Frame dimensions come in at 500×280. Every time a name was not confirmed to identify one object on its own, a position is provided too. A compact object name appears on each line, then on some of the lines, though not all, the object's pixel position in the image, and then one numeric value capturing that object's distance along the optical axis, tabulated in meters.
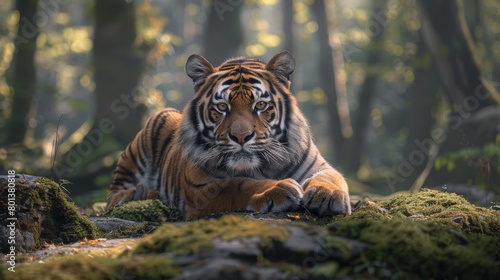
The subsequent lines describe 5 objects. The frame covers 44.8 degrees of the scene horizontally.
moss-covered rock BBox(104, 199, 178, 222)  6.33
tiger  4.99
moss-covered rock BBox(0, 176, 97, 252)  4.45
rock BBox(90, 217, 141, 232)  5.57
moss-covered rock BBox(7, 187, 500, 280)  2.95
